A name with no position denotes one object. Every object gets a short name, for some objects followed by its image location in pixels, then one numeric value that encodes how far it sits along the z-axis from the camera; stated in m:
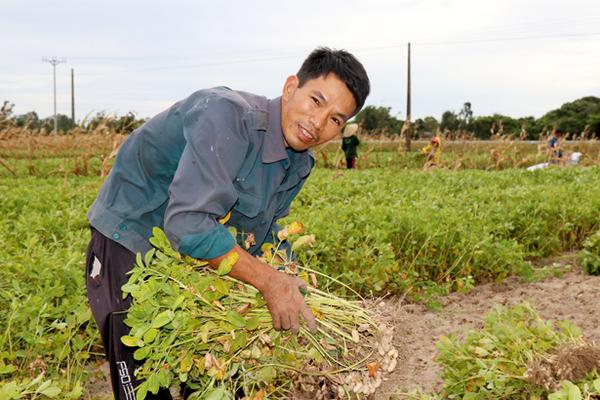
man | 1.91
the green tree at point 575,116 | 40.70
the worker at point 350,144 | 15.94
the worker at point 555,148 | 17.86
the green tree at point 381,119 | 34.94
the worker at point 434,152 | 16.44
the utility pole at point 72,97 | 48.66
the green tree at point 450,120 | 41.97
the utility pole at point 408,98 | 30.44
